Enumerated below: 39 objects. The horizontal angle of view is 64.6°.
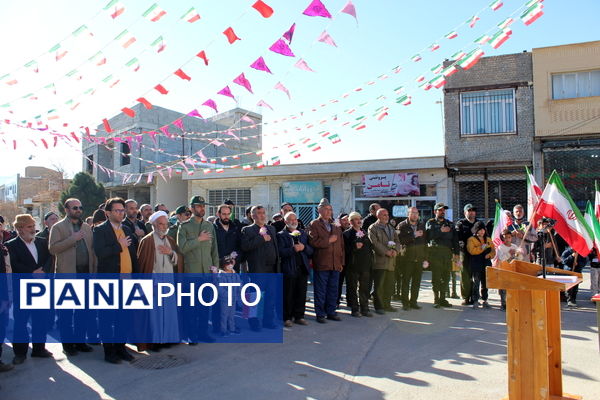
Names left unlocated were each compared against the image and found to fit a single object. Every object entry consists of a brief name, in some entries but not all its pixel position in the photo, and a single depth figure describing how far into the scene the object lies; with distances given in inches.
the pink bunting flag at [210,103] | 302.3
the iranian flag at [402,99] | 307.0
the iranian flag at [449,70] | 272.3
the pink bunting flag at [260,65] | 261.7
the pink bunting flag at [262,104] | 305.9
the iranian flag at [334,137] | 382.1
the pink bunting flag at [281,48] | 242.4
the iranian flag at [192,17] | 238.8
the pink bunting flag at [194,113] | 315.0
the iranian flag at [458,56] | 260.8
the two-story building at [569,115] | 685.3
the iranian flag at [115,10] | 230.1
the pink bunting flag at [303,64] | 268.2
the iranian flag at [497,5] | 225.6
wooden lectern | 145.1
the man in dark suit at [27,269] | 231.8
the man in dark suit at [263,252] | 289.3
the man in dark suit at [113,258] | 222.8
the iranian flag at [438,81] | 281.7
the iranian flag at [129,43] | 261.7
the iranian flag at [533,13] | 223.1
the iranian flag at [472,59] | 252.7
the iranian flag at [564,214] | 201.0
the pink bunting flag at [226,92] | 285.8
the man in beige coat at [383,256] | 334.6
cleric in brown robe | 237.9
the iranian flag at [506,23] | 239.3
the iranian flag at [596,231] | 262.8
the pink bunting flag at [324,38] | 246.5
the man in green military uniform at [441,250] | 358.9
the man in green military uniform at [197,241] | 264.2
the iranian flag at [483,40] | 246.8
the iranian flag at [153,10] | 239.5
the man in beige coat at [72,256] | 233.8
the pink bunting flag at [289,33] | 242.2
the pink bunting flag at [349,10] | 222.5
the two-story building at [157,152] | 992.9
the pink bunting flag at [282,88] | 291.5
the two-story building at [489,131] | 716.0
